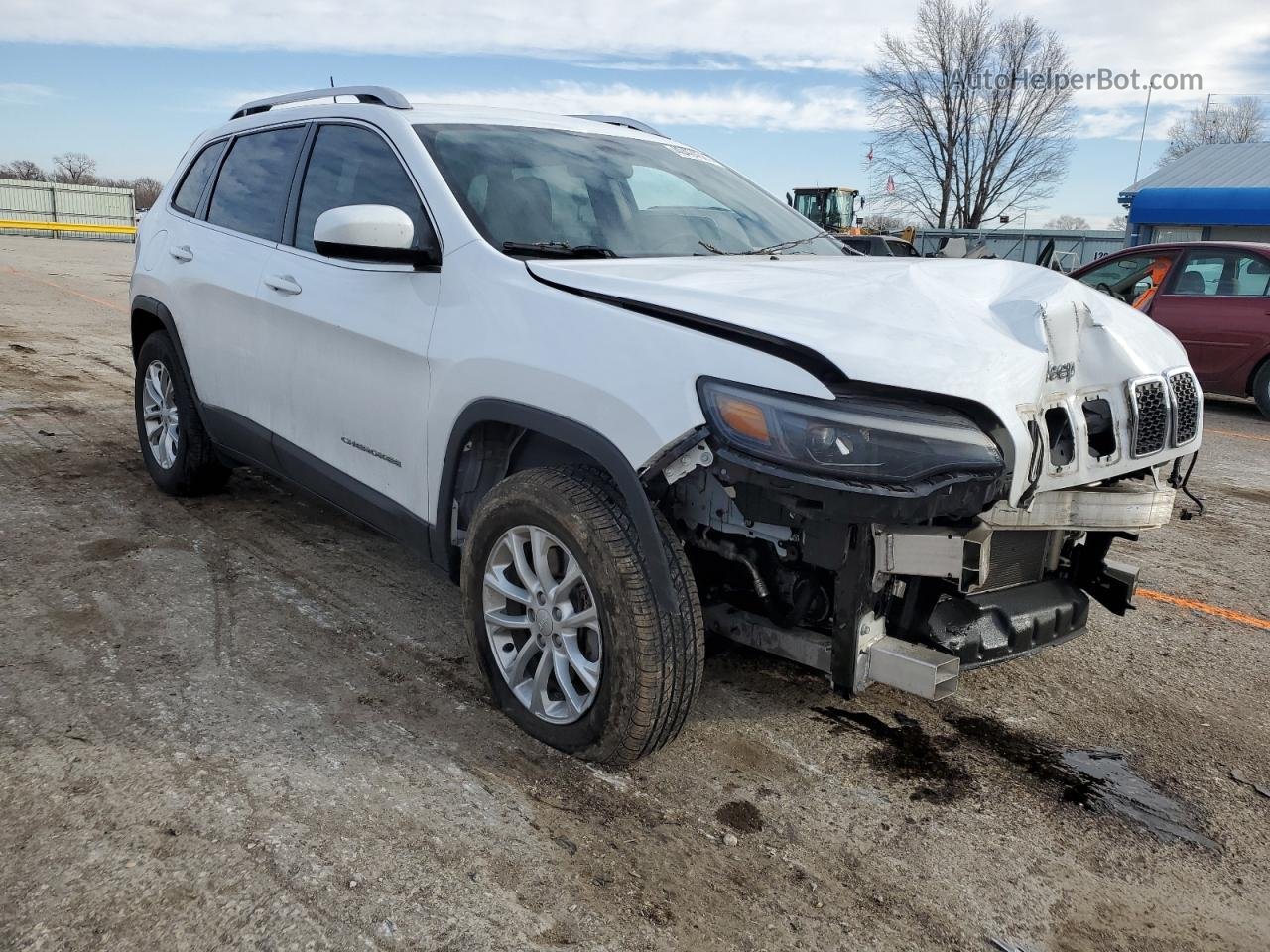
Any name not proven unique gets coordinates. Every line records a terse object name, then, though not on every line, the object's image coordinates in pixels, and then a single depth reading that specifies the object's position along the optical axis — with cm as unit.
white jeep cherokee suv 232
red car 965
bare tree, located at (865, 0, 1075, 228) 4512
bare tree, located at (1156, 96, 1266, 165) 6100
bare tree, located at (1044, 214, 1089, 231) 5015
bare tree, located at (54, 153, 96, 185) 7700
